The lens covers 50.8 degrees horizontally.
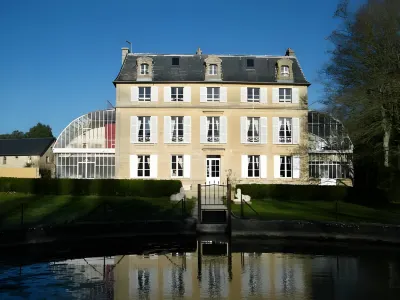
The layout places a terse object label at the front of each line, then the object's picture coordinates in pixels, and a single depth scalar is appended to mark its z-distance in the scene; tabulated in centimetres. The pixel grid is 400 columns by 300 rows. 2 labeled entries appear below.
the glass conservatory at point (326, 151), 3003
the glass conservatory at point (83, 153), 3066
